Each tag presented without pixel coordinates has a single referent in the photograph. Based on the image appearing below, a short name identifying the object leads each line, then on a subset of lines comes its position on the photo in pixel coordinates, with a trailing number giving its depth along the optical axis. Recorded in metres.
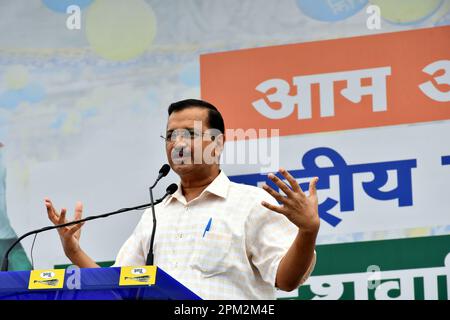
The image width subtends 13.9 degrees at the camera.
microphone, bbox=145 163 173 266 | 6.28
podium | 4.73
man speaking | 6.34
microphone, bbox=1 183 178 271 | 6.37
